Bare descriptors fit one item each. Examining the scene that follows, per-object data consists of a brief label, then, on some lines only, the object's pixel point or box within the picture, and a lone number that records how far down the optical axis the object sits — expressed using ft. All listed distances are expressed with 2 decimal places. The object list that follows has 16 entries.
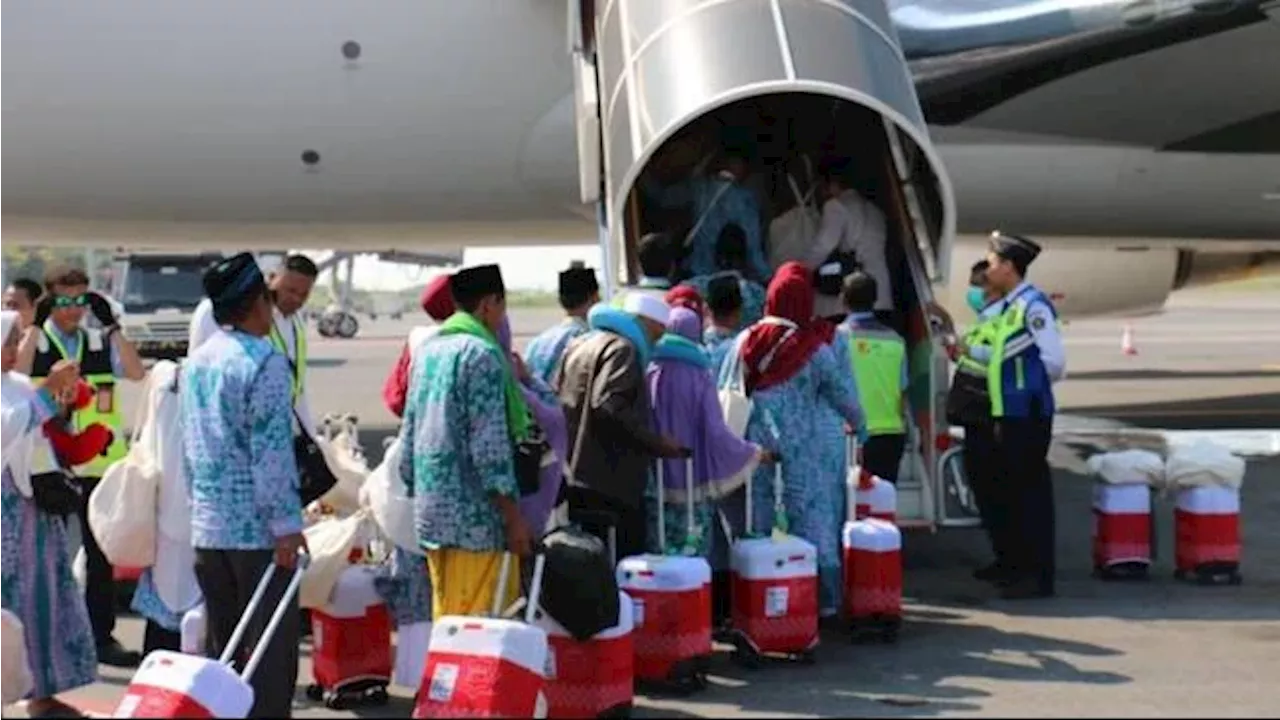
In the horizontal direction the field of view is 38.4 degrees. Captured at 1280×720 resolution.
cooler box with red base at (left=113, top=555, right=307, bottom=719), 14.52
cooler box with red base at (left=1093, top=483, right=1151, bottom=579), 30.01
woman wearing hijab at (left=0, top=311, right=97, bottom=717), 21.30
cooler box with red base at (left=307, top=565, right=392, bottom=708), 22.15
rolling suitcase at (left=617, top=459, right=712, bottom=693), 22.16
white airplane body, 41.65
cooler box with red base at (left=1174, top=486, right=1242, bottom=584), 29.66
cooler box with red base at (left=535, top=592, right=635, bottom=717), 20.26
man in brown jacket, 22.00
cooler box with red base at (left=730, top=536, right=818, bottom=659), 23.65
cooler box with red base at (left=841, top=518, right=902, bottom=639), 25.34
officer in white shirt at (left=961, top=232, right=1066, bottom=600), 28.50
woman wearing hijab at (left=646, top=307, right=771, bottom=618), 23.97
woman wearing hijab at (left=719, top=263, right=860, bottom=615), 25.80
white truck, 79.51
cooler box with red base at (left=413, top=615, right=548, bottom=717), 16.58
